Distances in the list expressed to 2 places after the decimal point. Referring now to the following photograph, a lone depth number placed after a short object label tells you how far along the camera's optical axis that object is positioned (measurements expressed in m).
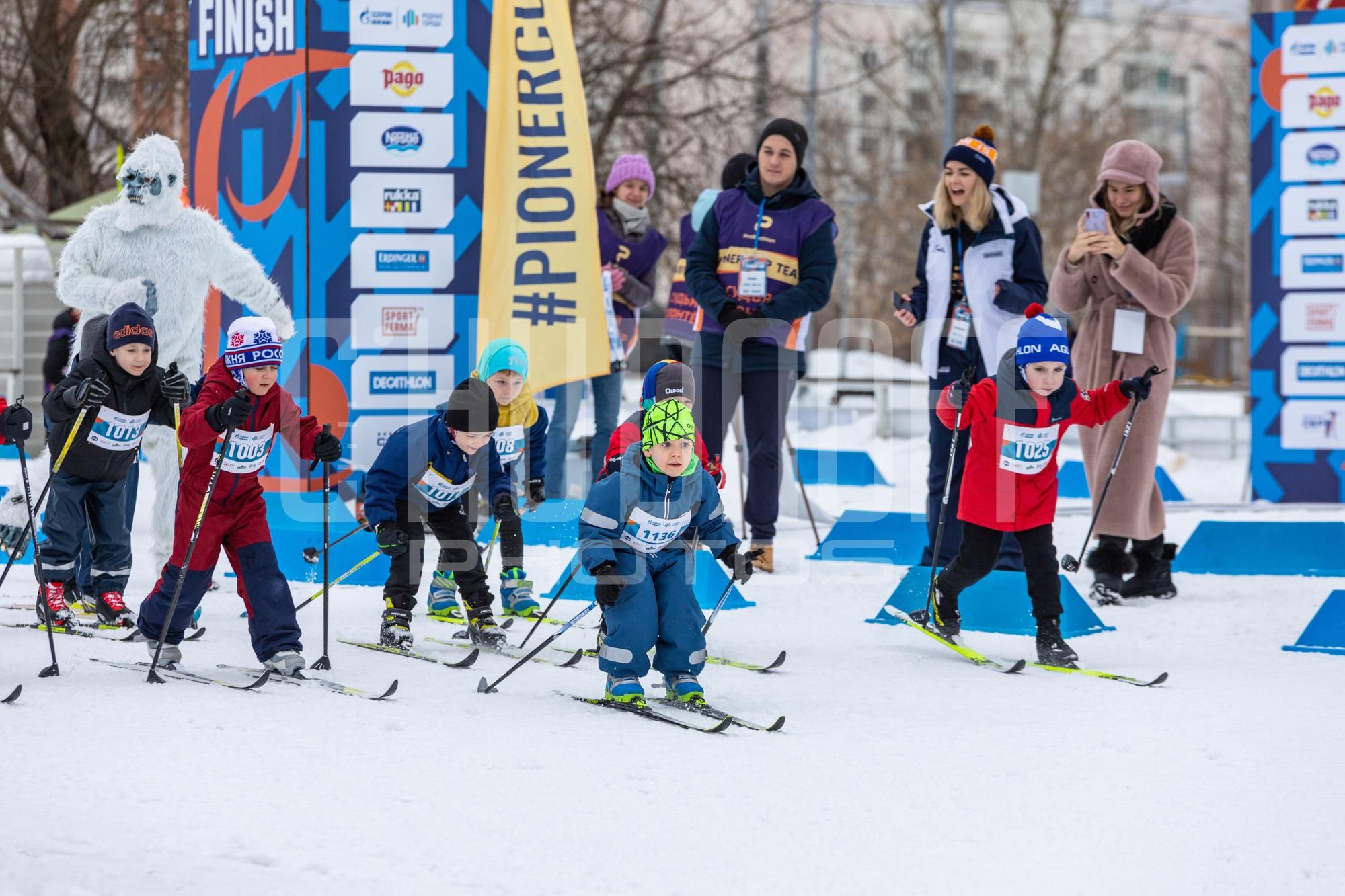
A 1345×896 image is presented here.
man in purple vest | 15.20
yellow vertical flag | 16.23
